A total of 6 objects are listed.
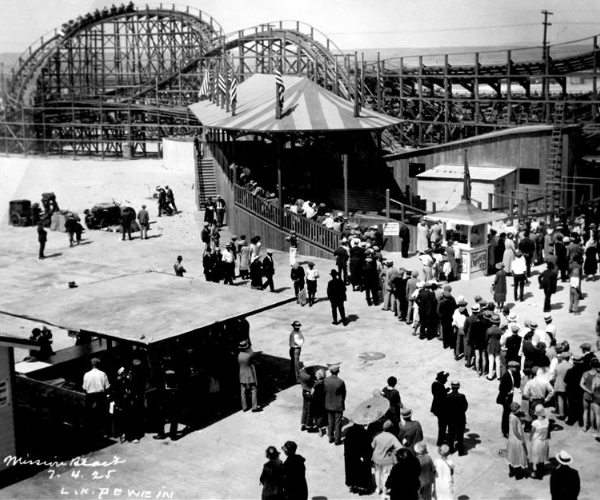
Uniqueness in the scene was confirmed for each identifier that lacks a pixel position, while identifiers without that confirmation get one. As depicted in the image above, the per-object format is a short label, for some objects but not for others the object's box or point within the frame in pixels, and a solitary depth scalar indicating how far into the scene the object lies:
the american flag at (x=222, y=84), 38.18
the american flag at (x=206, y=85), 43.88
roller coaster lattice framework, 43.31
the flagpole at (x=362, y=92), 41.41
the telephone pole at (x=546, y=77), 39.25
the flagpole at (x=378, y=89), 47.41
